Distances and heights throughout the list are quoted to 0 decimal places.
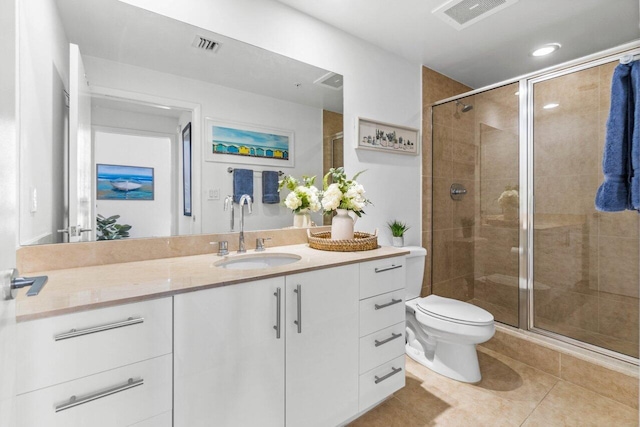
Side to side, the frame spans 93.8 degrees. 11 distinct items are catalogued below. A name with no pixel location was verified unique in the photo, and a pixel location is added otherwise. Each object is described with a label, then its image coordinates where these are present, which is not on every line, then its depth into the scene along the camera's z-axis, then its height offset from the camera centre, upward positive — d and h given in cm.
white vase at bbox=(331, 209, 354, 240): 177 -8
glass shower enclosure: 209 -5
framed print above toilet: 224 +60
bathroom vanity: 83 -45
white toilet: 178 -76
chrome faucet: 163 +1
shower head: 261 +92
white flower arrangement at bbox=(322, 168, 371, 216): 176 +9
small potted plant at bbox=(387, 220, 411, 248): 242 -17
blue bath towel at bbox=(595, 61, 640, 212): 111 +26
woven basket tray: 166 -18
